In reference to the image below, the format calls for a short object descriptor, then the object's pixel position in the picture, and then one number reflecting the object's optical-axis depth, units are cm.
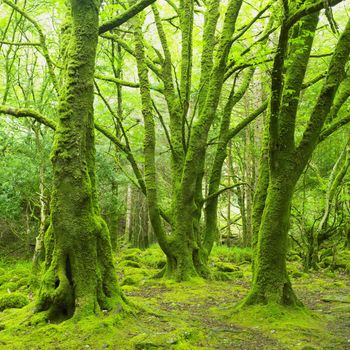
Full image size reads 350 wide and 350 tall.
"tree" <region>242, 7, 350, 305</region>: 506
